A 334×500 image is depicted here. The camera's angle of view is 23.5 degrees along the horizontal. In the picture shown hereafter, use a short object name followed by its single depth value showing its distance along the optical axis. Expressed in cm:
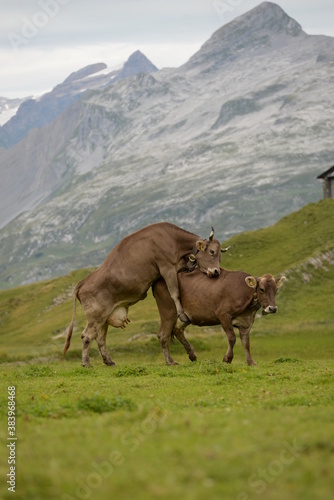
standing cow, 2703
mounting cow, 2775
